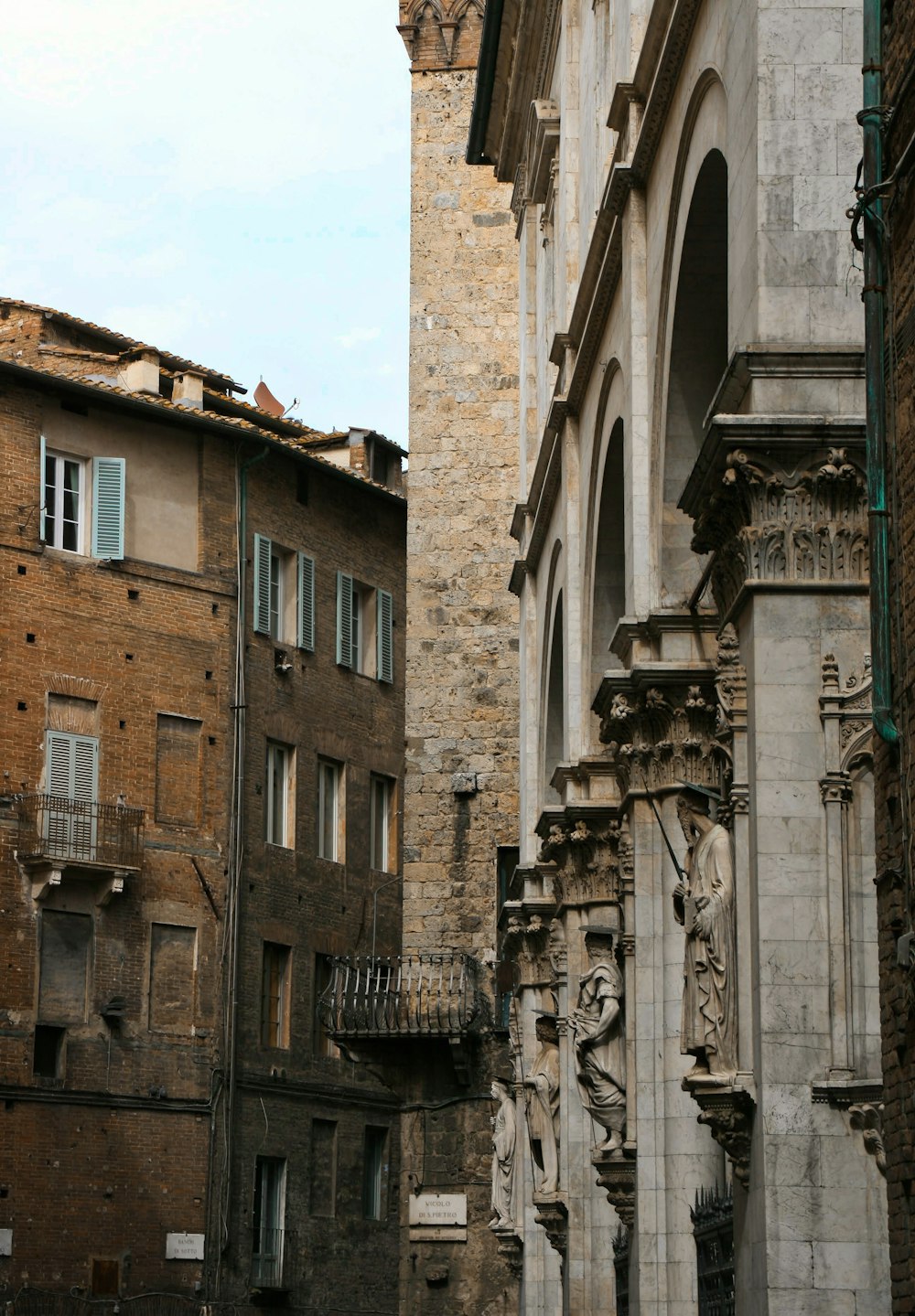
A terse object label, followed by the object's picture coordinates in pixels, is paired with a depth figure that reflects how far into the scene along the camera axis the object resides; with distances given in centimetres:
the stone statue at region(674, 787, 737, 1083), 1359
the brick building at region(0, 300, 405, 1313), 3712
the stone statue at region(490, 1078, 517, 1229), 3064
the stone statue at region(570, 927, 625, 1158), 1939
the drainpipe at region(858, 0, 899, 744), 1041
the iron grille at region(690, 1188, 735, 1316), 1570
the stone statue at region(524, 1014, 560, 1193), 2509
